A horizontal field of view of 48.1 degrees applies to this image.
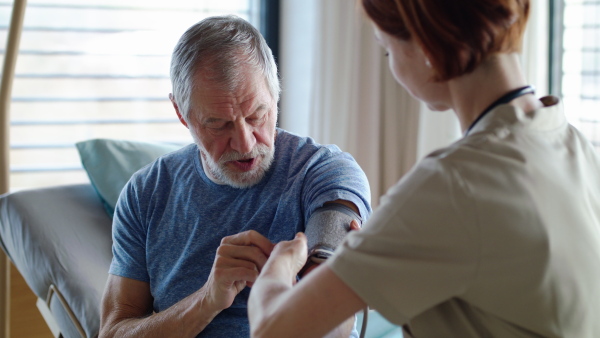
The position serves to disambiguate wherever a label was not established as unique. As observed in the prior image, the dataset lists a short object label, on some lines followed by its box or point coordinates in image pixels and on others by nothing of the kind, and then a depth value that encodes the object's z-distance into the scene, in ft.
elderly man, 4.79
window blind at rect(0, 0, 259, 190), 9.59
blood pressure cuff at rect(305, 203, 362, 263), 4.02
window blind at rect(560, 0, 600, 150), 8.41
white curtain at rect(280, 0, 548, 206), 9.90
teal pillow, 7.40
